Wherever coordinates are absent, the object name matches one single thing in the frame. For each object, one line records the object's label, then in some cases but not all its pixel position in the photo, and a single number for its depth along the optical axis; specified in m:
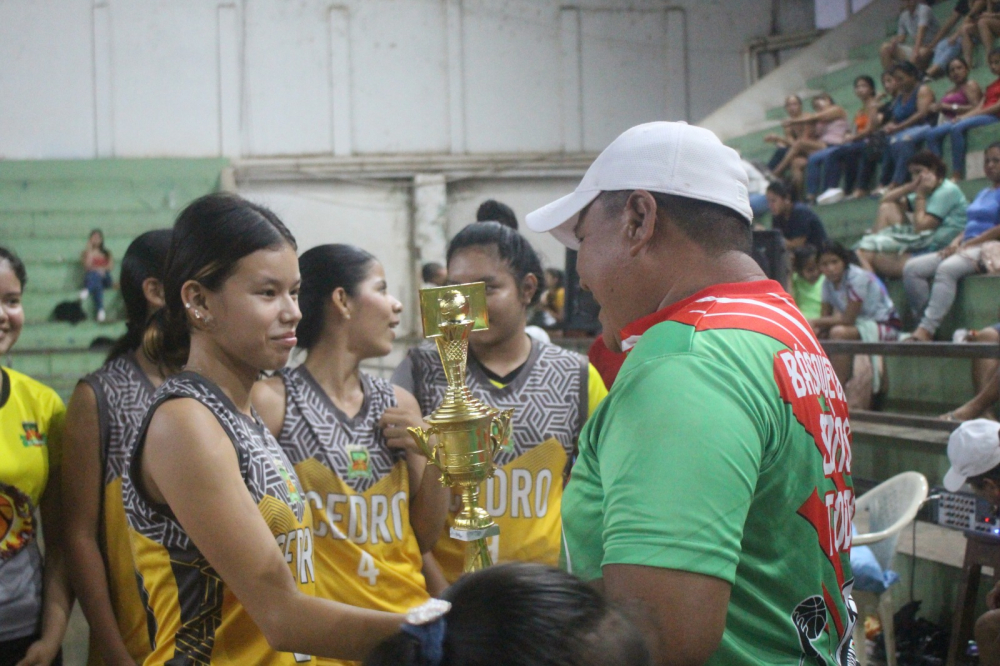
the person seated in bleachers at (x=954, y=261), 6.18
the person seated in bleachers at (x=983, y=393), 4.95
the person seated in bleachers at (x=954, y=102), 7.74
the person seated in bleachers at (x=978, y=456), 3.37
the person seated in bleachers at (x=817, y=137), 9.55
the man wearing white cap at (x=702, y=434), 0.93
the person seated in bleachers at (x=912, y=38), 9.17
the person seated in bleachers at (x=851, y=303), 6.43
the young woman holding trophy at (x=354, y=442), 1.97
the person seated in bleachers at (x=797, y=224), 7.45
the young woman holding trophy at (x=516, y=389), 2.24
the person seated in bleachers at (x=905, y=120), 7.89
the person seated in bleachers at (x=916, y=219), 6.85
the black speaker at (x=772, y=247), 4.08
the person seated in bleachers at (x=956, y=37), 8.33
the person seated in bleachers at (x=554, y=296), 9.08
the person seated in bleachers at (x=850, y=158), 8.70
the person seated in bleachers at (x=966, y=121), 7.45
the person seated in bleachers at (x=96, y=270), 11.55
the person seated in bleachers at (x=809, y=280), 7.05
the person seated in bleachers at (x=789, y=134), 9.90
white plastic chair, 3.63
